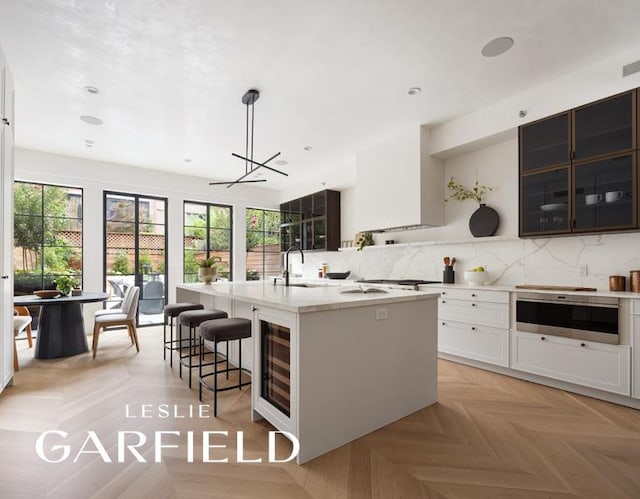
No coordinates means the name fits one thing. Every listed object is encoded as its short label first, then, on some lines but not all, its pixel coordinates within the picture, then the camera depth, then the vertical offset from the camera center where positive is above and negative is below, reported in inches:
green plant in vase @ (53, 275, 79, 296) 156.9 -13.7
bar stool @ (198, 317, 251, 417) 100.0 -22.8
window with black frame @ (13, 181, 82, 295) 195.8 +12.4
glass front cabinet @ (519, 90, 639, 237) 106.5 +28.5
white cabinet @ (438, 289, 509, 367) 131.0 -29.3
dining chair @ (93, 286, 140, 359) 158.2 -29.9
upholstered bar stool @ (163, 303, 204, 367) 145.2 -23.3
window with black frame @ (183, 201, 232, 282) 251.1 +14.1
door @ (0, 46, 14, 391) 105.9 +10.8
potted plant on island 155.5 -7.5
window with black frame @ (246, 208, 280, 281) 282.2 +9.5
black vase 154.9 +14.7
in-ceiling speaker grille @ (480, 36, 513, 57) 101.7 +63.7
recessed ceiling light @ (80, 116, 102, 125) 152.7 +61.8
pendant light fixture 130.3 +61.8
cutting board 119.8 -12.8
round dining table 151.8 -33.2
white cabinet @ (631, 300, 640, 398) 100.0 -27.2
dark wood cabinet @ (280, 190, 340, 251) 240.7 +23.6
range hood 166.4 +35.7
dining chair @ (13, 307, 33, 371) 131.8 -27.9
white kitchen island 75.9 -27.1
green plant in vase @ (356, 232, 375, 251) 210.4 +8.7
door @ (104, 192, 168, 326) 222.7 +3.4
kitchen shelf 144.9 +5.6
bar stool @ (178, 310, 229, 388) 121.6 -22.6
